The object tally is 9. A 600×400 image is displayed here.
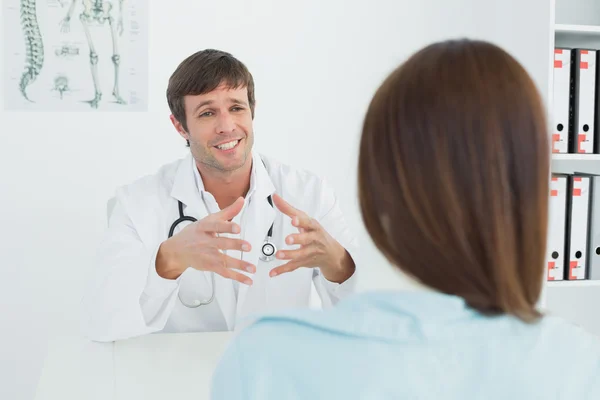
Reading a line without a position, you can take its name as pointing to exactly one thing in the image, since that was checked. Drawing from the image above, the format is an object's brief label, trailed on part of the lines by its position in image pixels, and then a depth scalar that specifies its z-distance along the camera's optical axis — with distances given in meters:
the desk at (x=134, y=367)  1.26
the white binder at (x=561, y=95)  2.22
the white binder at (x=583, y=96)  2.22
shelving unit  2.41
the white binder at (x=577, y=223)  2.26
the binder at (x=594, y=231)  2.27
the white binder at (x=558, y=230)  2.26
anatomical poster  2.46
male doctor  1.61
